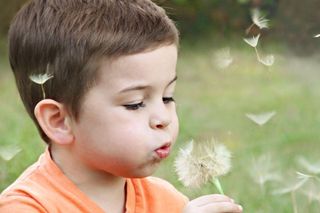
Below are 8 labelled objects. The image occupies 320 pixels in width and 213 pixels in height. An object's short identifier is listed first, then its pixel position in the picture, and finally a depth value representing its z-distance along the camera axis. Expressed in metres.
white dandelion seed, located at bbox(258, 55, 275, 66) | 3.38
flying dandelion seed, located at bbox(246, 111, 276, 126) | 3.69
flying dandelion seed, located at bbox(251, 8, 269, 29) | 3.58
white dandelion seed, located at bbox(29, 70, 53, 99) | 3.25
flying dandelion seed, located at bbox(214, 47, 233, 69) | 3.53
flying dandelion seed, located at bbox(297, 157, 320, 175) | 5.64
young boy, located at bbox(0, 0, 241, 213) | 3.19
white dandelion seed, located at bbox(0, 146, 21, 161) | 3.55
